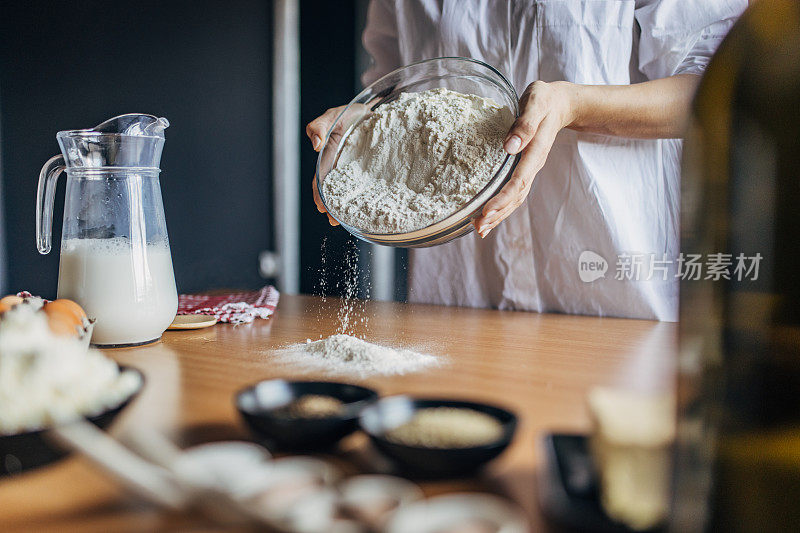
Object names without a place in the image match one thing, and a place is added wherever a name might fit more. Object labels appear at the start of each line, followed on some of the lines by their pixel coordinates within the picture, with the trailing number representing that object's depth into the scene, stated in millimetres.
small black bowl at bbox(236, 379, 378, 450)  350
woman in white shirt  1028
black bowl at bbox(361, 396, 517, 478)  310
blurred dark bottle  241
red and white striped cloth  907
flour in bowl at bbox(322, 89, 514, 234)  690
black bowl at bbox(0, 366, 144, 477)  353
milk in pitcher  677
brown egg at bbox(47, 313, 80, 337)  547
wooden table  318
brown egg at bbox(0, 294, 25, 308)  623
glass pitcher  677
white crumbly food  368
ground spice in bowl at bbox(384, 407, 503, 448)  333
